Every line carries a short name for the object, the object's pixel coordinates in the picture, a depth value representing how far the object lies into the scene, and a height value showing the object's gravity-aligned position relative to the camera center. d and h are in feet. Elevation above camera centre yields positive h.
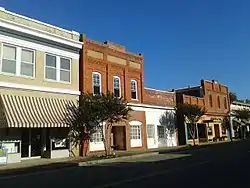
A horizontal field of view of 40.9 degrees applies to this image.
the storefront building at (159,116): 111.34 +9.39
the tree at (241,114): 171.32 +13.78
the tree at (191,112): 121.49 +11.31
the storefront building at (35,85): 68.18 +13.68
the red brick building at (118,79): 89.35 +18.82
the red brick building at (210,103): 146.10 +17.47
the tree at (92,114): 76.69 +7.21
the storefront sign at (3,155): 63.68 -1.41
